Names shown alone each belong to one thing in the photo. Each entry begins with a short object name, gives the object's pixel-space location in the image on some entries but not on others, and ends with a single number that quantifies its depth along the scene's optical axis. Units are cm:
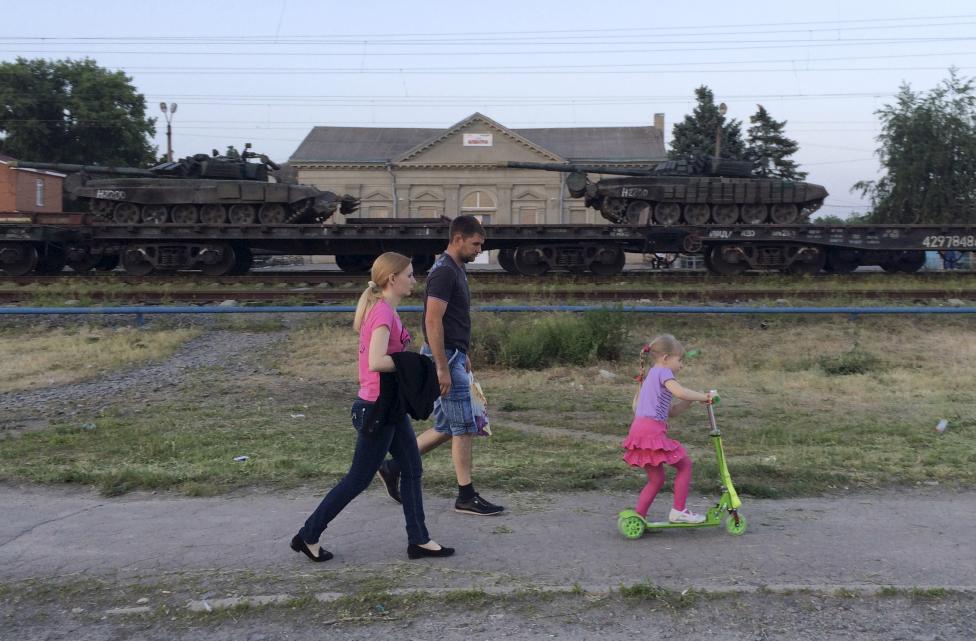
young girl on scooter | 482
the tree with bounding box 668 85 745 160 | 6628
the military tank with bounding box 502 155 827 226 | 2122
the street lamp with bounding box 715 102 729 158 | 3849
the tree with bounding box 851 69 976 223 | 3950
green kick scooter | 480
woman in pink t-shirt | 448
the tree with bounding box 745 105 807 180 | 6744
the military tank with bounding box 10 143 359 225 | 2131
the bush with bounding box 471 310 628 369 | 1093
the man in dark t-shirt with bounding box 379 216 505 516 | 521
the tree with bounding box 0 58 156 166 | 5891
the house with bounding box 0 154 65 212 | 3819
